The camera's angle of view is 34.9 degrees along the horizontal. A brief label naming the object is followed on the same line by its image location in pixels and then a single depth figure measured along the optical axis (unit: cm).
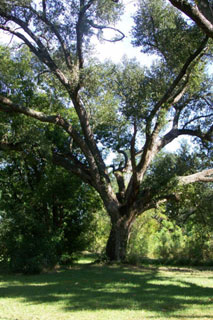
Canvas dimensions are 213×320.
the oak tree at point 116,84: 1310
